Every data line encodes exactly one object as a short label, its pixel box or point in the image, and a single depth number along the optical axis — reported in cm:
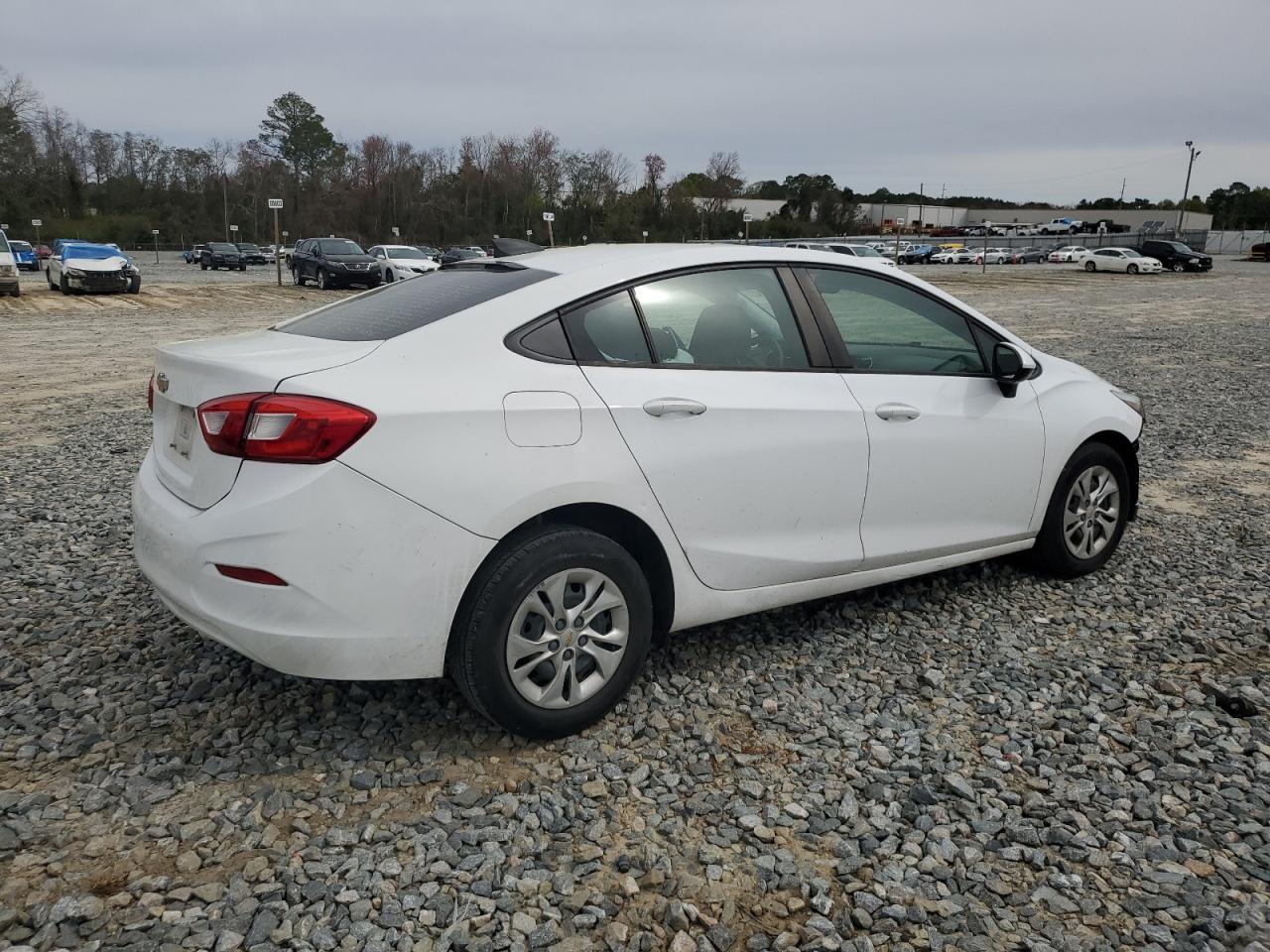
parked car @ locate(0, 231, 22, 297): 2372
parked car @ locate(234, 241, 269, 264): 5703
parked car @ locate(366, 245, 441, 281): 3090
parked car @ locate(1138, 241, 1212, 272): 4838
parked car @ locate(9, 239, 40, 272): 4381
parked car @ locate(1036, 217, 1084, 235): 10308
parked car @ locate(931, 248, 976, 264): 6631
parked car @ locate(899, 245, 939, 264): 6606
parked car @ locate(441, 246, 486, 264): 3696
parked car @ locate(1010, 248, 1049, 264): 6778
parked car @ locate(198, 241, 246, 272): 5262
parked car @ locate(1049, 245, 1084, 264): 6425
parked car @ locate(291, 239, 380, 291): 3144
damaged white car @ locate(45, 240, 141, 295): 2556
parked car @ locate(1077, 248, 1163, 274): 4797
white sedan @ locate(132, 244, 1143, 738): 276
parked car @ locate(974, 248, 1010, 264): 6606
